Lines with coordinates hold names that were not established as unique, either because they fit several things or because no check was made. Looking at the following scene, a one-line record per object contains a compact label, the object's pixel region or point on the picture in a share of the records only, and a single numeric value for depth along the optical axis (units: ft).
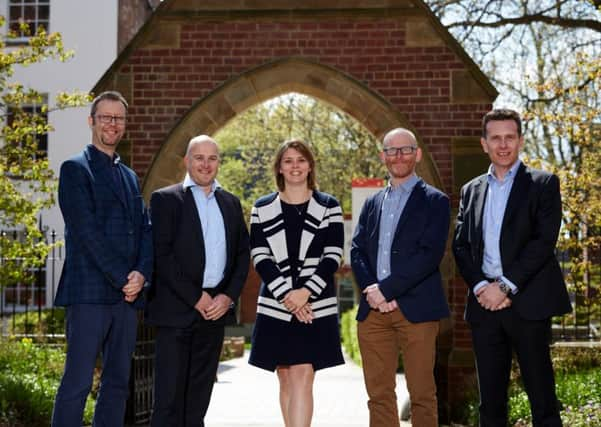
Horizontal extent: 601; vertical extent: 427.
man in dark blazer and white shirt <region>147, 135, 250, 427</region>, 17.88
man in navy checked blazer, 16.74
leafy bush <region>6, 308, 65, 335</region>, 50.08
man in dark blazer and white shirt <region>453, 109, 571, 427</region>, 17.06
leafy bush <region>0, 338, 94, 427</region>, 27.22
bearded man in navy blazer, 17.92
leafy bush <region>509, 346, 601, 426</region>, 25.54
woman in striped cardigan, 17.95
